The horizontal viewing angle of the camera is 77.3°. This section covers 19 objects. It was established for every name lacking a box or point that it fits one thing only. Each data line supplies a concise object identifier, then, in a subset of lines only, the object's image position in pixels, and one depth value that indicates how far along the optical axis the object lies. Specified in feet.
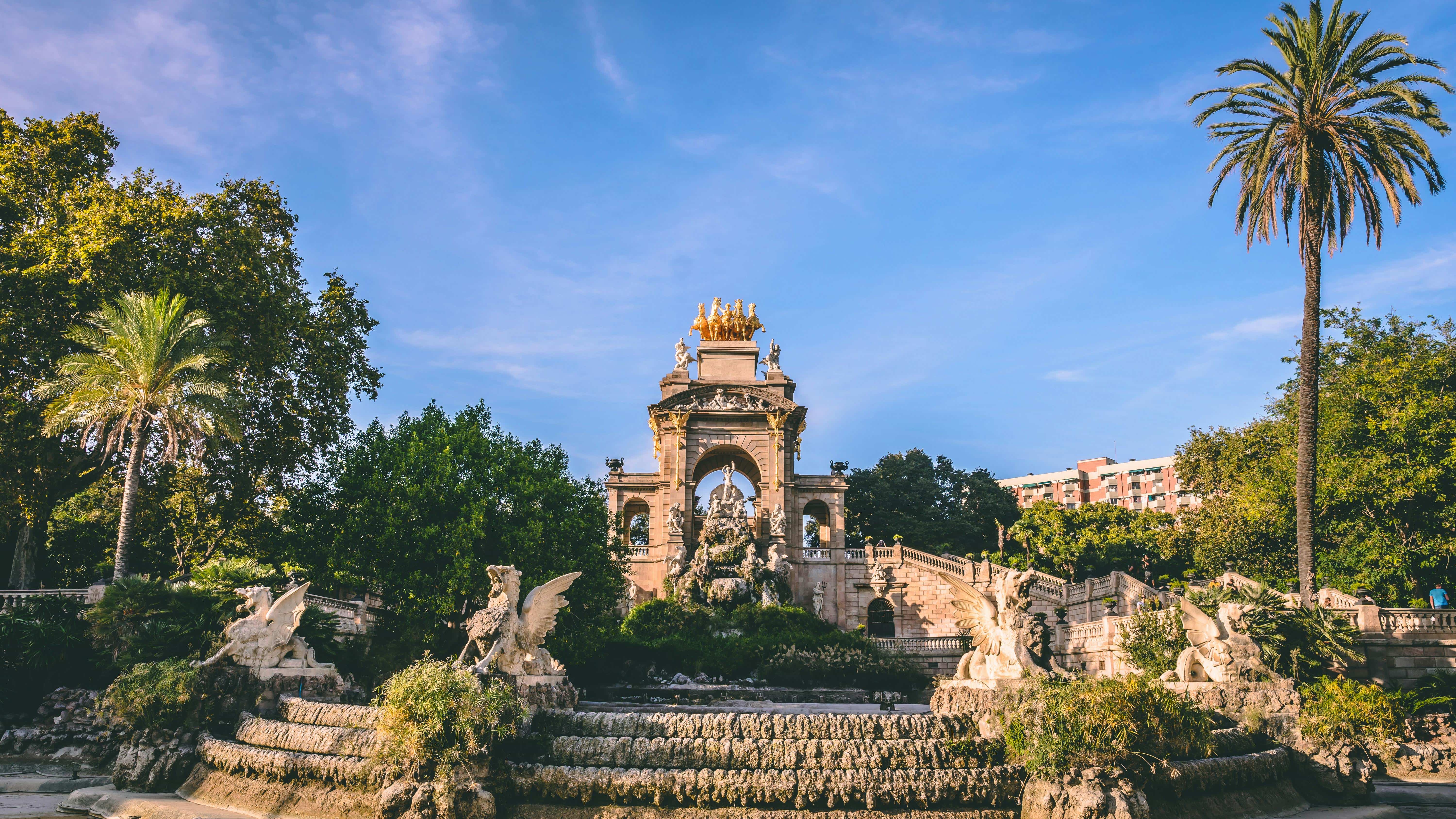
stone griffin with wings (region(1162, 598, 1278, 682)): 56.80
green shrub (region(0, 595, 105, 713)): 63.62
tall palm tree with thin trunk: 73.41
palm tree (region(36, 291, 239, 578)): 71.26
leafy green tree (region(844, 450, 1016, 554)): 189.88
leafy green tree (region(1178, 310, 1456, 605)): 82.94
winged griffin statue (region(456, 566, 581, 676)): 49.85
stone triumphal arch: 153.99
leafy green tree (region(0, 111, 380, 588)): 76.84
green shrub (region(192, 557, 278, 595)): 68.03
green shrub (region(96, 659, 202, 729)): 50.80
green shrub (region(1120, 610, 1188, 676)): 66.39
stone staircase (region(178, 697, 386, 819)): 41.93
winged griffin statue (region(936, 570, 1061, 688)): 48.01
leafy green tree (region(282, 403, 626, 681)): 77.36
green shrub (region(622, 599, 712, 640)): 123.13
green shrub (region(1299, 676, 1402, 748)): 50.55
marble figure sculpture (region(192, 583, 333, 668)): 55.42
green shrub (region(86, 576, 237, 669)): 61.05
